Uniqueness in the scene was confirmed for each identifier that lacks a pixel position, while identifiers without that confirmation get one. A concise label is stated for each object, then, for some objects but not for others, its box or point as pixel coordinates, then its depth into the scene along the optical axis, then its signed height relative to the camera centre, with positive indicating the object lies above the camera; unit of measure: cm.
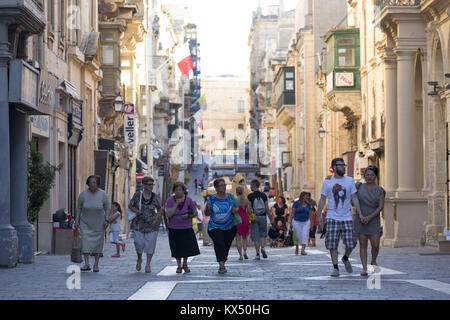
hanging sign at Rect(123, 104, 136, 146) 4438 +270
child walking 2512 -118
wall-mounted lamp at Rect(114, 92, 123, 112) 3928 +311
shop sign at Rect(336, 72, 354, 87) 4325 +443
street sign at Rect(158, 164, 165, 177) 6538 +99
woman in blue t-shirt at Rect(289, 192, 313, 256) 2539 -86
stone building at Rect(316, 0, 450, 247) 2753 +201
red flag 5984 +718
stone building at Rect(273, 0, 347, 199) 6206 +608
